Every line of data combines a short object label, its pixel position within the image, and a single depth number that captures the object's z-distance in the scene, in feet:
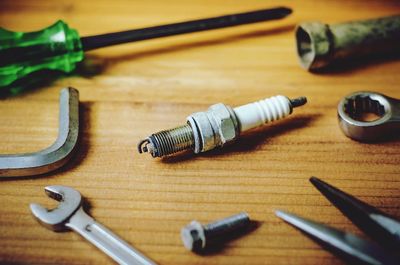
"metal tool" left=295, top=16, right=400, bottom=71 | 0.95
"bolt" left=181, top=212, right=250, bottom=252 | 0.76
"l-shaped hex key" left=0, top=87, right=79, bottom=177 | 0.82
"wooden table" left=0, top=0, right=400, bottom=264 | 0.79
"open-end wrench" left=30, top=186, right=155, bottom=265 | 0.76
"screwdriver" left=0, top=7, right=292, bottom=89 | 0.93
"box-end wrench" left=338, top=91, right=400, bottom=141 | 0.86
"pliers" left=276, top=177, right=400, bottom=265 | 0.73
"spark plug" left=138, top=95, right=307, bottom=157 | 0.83
